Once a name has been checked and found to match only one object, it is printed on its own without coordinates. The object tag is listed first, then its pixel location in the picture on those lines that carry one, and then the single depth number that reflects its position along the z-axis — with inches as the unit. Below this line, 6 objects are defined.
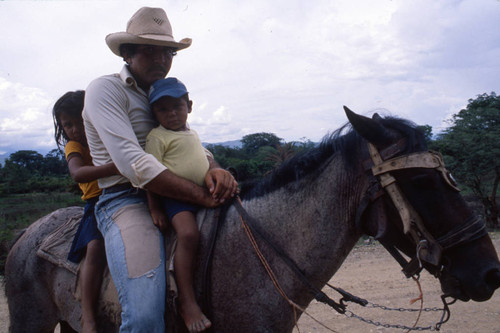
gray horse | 77.4
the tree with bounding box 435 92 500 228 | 614.5
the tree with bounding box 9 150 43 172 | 1507.1
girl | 100.0
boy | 89.0
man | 87.2
